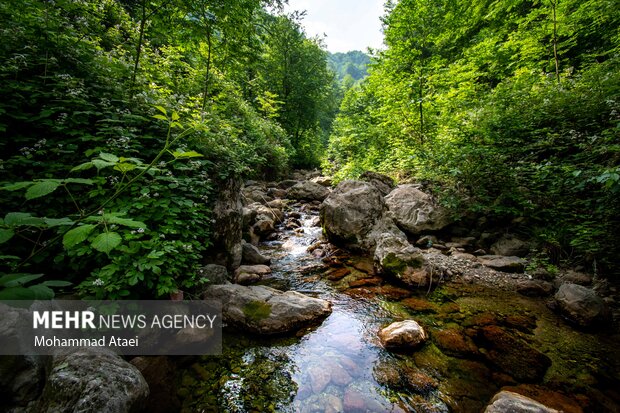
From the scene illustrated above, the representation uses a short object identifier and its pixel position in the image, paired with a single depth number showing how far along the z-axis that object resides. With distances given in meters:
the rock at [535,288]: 4.53
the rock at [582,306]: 3.63
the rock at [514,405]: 2.23
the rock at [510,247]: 5.64
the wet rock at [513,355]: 3.02
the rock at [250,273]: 5.03
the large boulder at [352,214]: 6.97
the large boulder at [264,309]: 3.70
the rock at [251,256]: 5.89
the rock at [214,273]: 4.20
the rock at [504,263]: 5.19
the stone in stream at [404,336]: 3.42
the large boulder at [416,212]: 6.84
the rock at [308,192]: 13.01
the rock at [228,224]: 4.63
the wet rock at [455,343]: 3.38
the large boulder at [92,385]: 1.95
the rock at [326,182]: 15.40
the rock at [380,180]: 9.57
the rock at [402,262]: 4.98
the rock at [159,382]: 2.55
